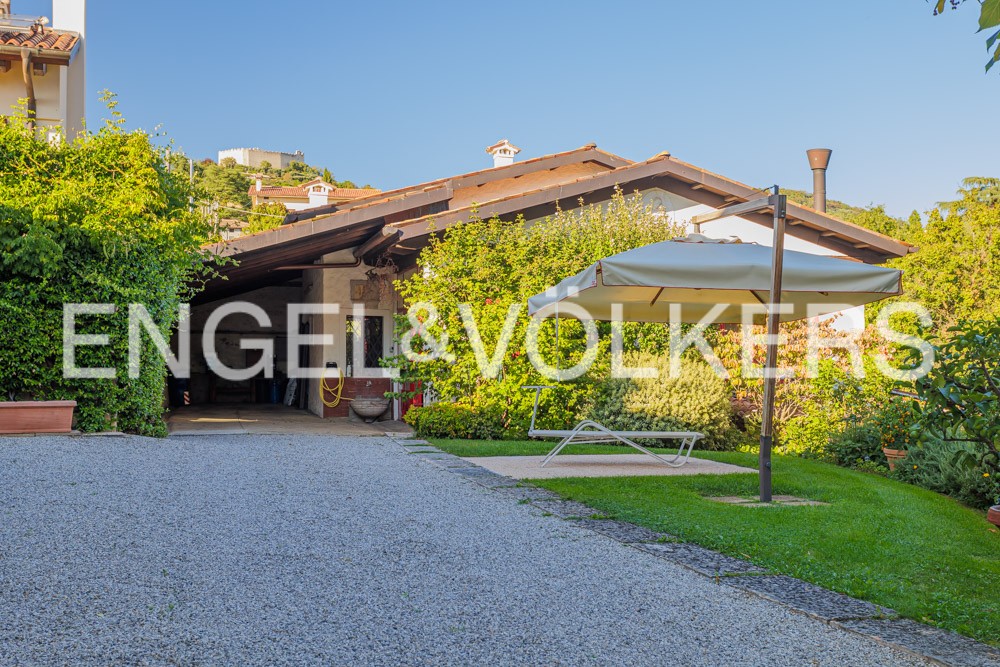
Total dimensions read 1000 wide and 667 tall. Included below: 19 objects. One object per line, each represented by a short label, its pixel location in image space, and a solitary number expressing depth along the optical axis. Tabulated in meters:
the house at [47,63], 17.03
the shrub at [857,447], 10.77
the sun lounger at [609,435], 9.12
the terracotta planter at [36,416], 10.01
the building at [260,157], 85.39
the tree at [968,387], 4.43
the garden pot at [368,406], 15.85
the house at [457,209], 15.02
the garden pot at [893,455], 9.95
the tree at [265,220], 22.24
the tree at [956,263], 17.17
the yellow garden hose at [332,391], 16.88
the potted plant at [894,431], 9.79
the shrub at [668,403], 11.77
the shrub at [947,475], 7.96
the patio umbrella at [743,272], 7.14
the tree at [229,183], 43.28
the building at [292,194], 39.88
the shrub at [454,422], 11.88
